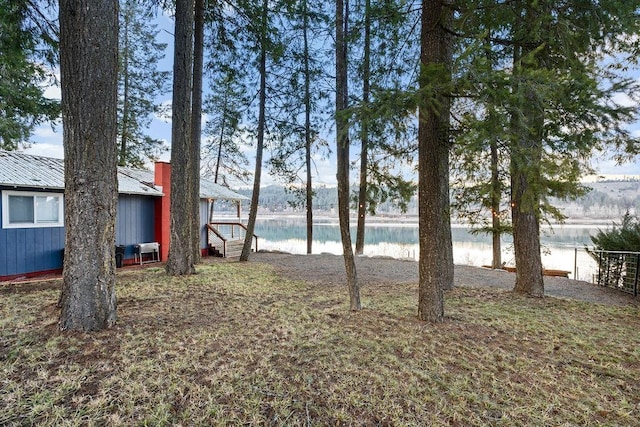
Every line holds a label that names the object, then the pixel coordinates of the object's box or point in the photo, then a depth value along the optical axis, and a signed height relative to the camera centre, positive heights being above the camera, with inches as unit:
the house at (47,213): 276.2 -0.6
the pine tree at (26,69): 203.6 +117.8
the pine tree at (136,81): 560.1 +237.5
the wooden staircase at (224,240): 483.8 -42.9
